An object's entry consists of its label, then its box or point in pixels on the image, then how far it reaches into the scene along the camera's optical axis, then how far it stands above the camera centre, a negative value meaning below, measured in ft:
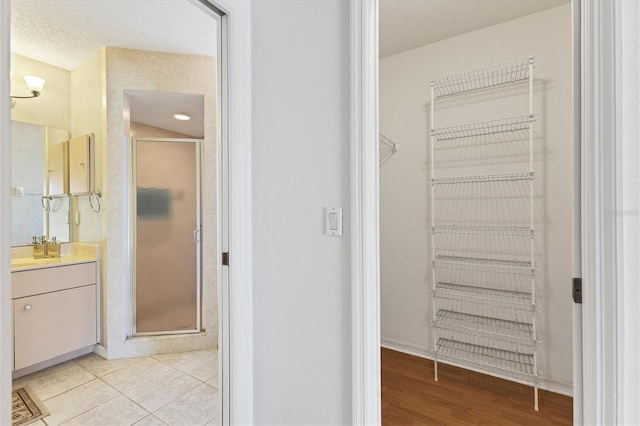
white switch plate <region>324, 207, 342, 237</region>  4.01 -0.09
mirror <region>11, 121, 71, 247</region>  8.41 +0.91
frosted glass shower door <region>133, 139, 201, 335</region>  9.41 -0.65
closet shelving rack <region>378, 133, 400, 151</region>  8.96 +2.08
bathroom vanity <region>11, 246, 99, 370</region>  7.32 -2.35
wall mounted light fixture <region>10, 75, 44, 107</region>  8.26 +3.54
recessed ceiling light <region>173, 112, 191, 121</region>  11.32 +3.69
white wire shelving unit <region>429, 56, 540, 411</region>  7.12 -1.89
